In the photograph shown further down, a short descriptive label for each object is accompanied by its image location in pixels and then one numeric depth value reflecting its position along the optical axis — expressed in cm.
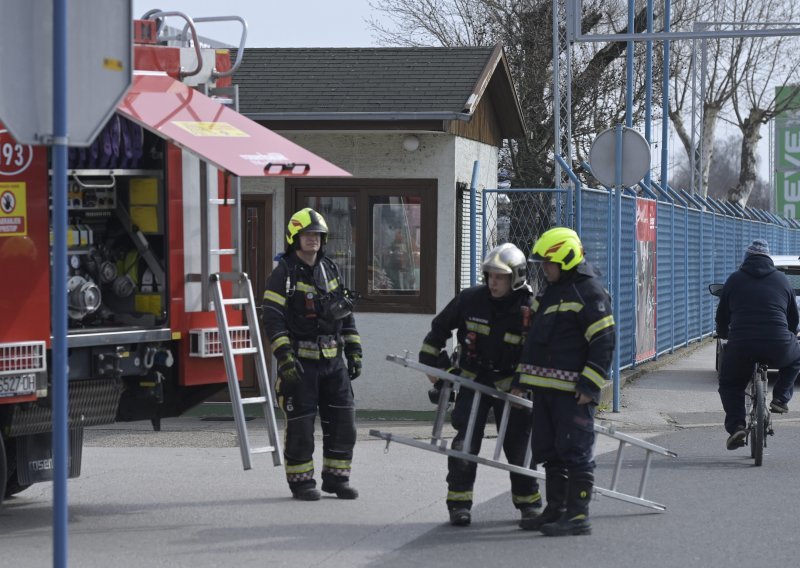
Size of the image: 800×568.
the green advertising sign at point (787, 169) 6900
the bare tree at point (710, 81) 4041
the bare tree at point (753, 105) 4786
